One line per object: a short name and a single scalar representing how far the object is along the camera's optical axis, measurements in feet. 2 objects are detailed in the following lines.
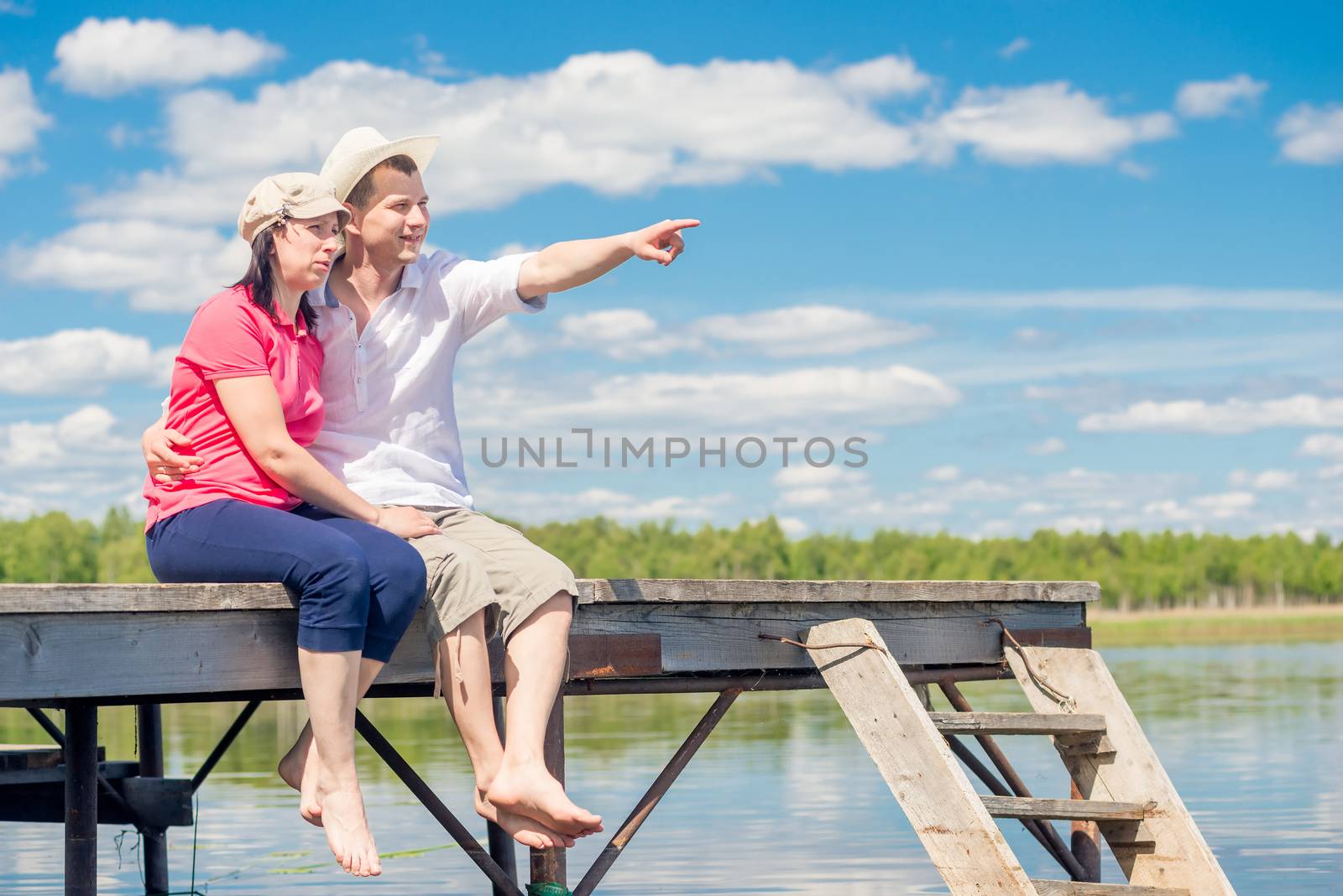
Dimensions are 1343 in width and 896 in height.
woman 13.35
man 14.06
